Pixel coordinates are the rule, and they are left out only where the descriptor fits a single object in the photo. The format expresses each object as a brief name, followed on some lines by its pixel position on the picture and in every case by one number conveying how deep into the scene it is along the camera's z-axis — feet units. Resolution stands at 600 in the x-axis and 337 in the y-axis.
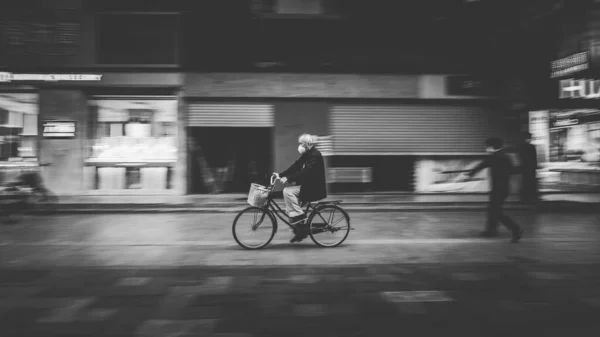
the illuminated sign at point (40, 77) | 43.50
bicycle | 24.53
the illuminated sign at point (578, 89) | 44.75
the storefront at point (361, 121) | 45.16
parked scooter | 36.52
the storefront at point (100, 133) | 44.37
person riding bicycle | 24.57
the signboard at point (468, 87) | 45.60
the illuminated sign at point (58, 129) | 44.29
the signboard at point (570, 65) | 38.63
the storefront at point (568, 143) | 46.26
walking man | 27.37
